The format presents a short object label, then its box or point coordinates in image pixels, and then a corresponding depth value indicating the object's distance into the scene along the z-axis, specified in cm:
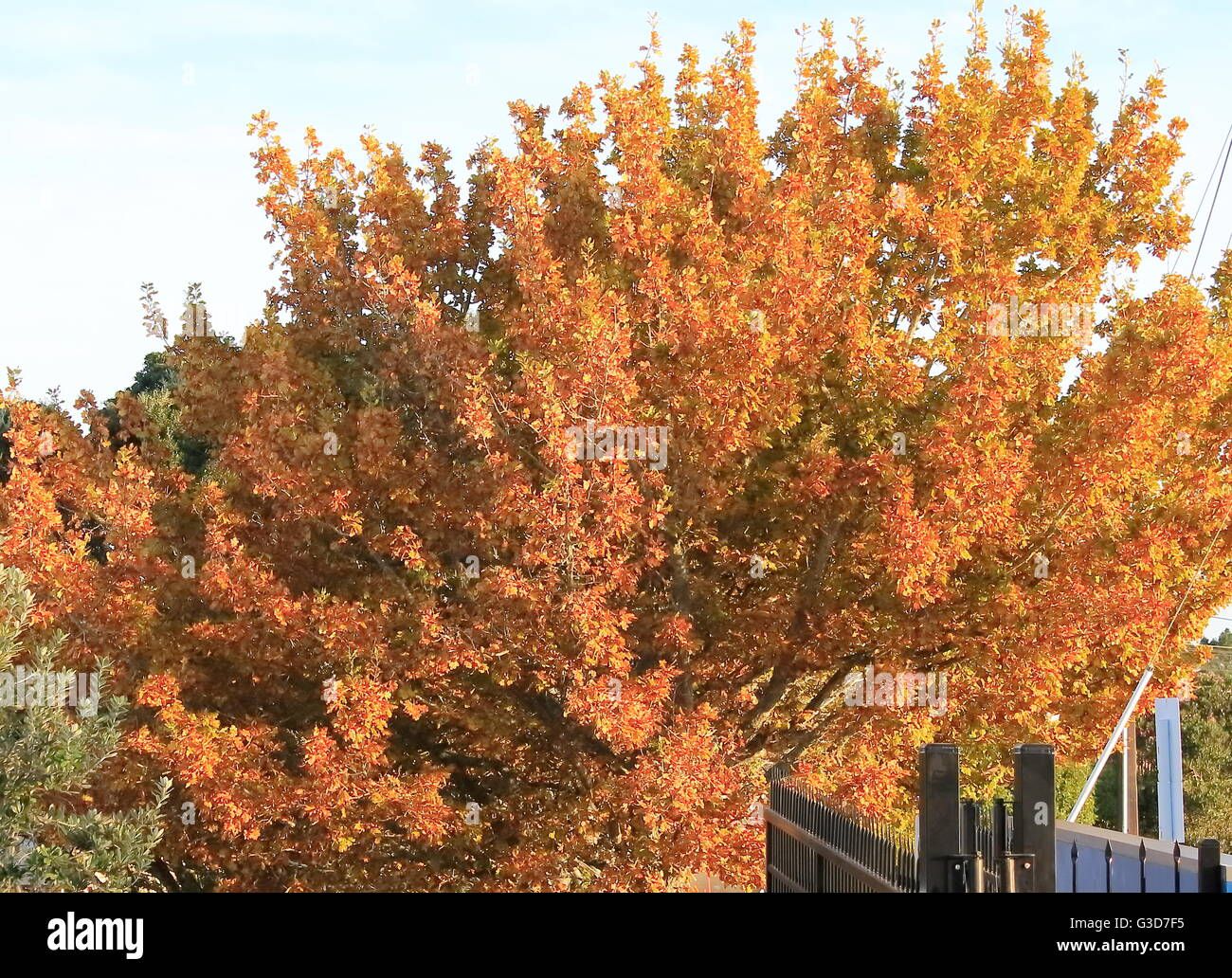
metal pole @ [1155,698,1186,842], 2055
